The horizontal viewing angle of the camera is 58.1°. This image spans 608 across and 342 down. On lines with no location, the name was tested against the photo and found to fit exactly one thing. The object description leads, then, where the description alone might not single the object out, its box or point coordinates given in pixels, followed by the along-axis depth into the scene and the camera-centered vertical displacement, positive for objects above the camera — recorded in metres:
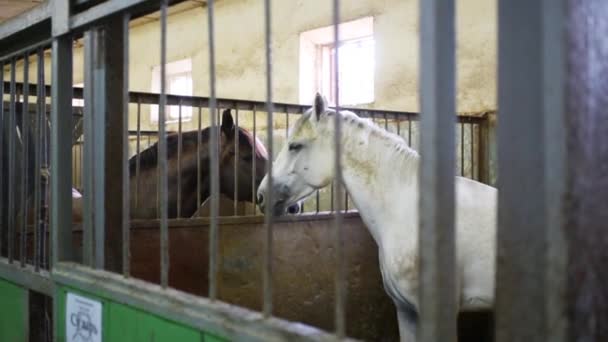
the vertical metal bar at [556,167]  0.53 -0.01
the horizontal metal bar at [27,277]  1.49 -0.33
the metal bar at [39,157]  1.55 +0.02
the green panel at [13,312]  1.61 -0.45
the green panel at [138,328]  0.99 -0.32
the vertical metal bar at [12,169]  1.67 -0.02
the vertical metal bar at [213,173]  0.97 -0.02
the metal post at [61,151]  1.40 +0.03
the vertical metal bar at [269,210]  0.87 -0.08
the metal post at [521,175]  0.55 -0.02
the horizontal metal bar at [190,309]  0.82 -0.26
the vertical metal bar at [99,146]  1.29 +0.04
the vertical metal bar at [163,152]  1.07 +0.02
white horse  1.92 -0.13
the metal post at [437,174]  0.63 -0.02
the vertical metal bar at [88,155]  1.31 +0.02
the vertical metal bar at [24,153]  1.61 +0.03
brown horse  2.84 -0.04
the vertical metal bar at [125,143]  1.19 +0.04
